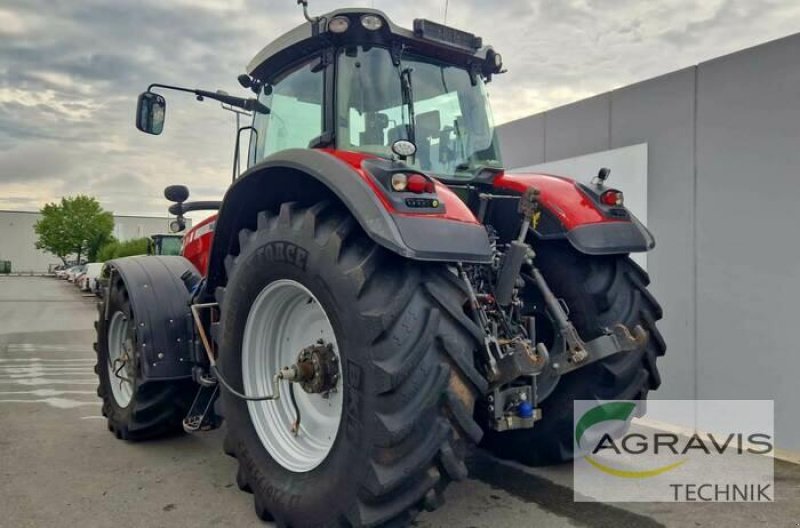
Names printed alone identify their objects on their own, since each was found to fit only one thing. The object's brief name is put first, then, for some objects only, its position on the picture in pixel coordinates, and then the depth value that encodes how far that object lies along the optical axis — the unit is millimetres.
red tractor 2400
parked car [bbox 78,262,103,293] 28769
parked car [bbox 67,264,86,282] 39550
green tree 62750
